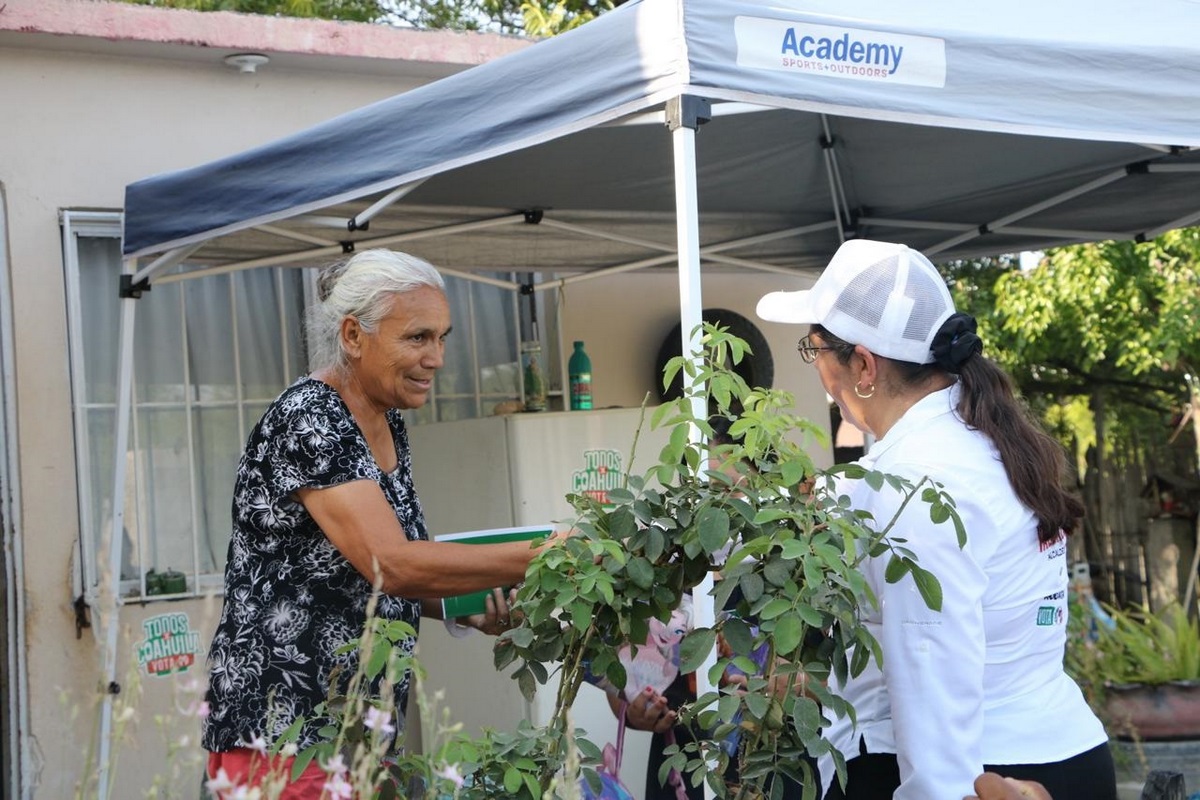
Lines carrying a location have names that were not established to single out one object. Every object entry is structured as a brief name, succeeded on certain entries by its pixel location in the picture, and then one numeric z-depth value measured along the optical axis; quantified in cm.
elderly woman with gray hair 258
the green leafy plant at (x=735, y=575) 207
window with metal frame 521
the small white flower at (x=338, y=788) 152
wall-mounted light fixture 546
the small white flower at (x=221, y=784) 140
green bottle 577
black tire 662
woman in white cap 212
